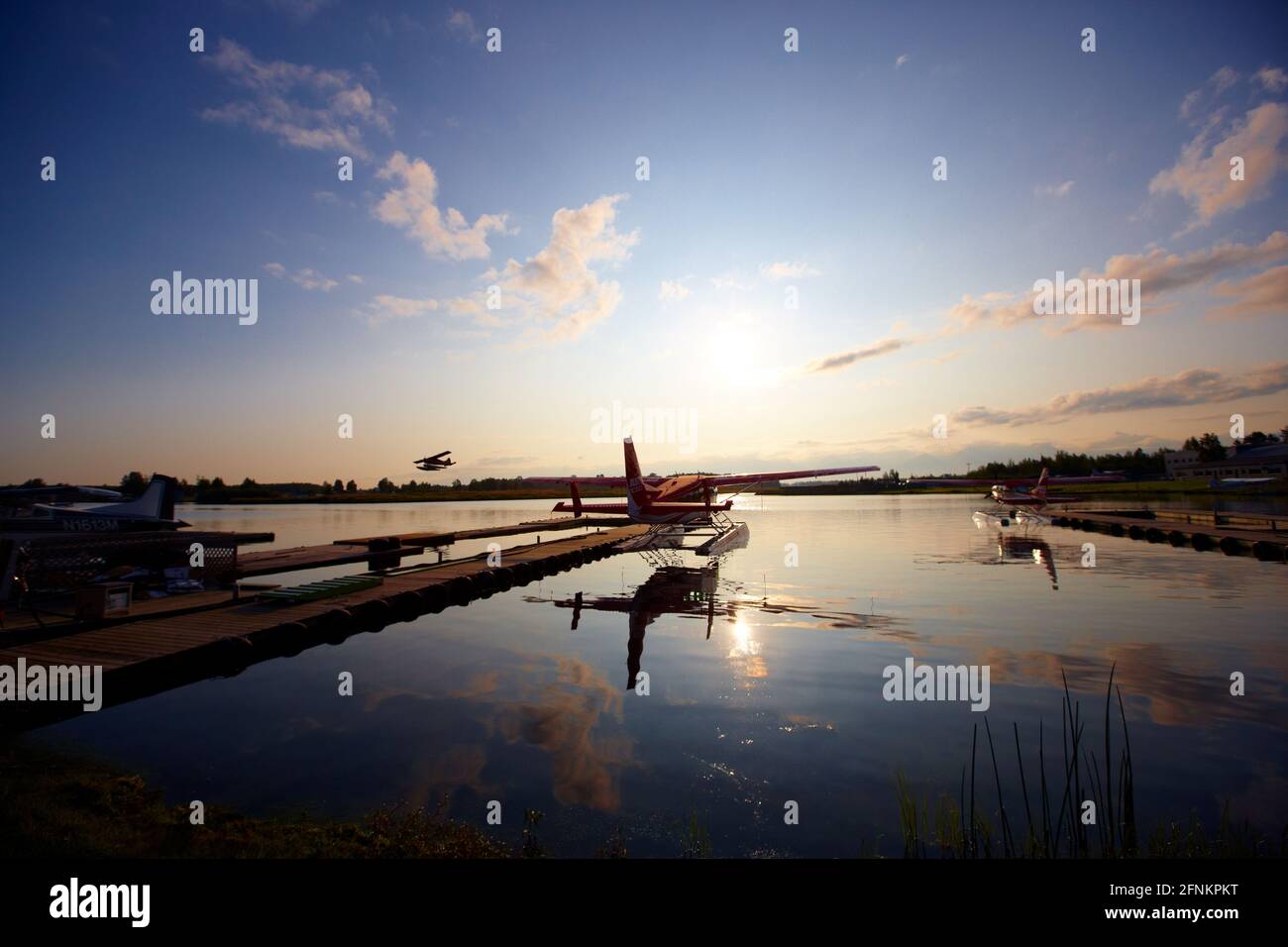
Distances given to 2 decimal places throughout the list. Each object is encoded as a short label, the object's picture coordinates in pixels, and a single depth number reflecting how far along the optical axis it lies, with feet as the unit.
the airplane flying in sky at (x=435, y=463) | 101.83
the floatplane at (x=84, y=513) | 68.04
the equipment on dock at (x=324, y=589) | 47.41
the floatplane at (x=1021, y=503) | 142.20
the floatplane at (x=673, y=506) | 96.22
